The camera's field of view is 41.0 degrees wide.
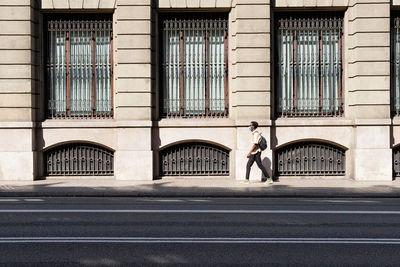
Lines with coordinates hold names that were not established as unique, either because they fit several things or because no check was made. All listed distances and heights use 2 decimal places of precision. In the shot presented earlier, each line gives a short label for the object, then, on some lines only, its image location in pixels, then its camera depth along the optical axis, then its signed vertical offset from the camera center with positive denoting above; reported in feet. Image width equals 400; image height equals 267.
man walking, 54.49 -2.83
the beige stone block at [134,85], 58.29 +4.46
